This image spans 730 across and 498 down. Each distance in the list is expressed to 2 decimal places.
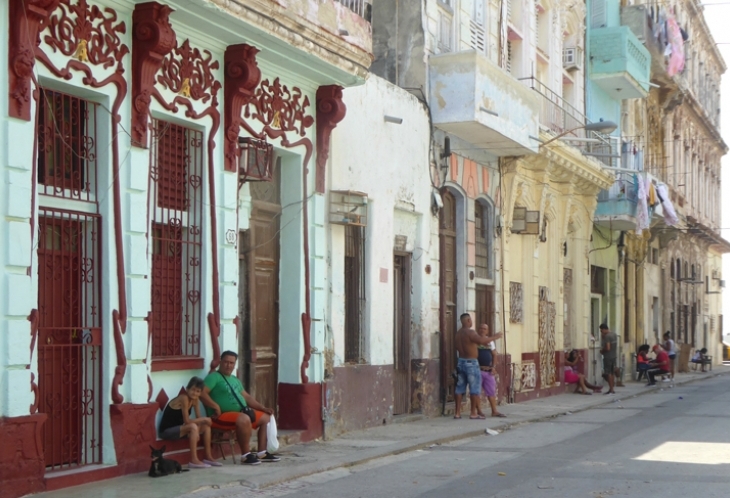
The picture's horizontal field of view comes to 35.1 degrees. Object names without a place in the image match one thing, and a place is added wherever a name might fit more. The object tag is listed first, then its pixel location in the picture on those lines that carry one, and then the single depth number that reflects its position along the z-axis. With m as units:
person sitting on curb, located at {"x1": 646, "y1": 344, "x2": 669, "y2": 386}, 30.50
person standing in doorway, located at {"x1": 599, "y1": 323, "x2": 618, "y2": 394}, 26.33
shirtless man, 18.17
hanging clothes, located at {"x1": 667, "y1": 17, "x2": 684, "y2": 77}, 34.91
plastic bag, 12.48
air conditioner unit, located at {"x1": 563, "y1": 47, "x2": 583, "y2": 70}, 27.70
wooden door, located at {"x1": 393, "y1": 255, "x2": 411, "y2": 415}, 17.83
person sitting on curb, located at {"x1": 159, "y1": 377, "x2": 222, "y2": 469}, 11.37
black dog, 10.78
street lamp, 19.64
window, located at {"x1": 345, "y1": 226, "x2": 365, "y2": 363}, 16.20
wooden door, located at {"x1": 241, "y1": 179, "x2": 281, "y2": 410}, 13.91
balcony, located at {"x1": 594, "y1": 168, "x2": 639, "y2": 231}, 29.62
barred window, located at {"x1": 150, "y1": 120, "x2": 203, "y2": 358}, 11.88
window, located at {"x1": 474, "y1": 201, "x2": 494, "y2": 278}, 21.66
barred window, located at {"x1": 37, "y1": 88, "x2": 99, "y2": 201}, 10.30
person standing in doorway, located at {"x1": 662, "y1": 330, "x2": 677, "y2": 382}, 33.34
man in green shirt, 11.92
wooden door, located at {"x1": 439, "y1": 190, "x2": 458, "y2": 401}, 19.28
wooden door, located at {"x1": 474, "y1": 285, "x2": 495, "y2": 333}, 21.48
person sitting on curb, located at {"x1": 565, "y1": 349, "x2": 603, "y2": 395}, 26.17
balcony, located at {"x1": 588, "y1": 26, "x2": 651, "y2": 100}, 28.52
